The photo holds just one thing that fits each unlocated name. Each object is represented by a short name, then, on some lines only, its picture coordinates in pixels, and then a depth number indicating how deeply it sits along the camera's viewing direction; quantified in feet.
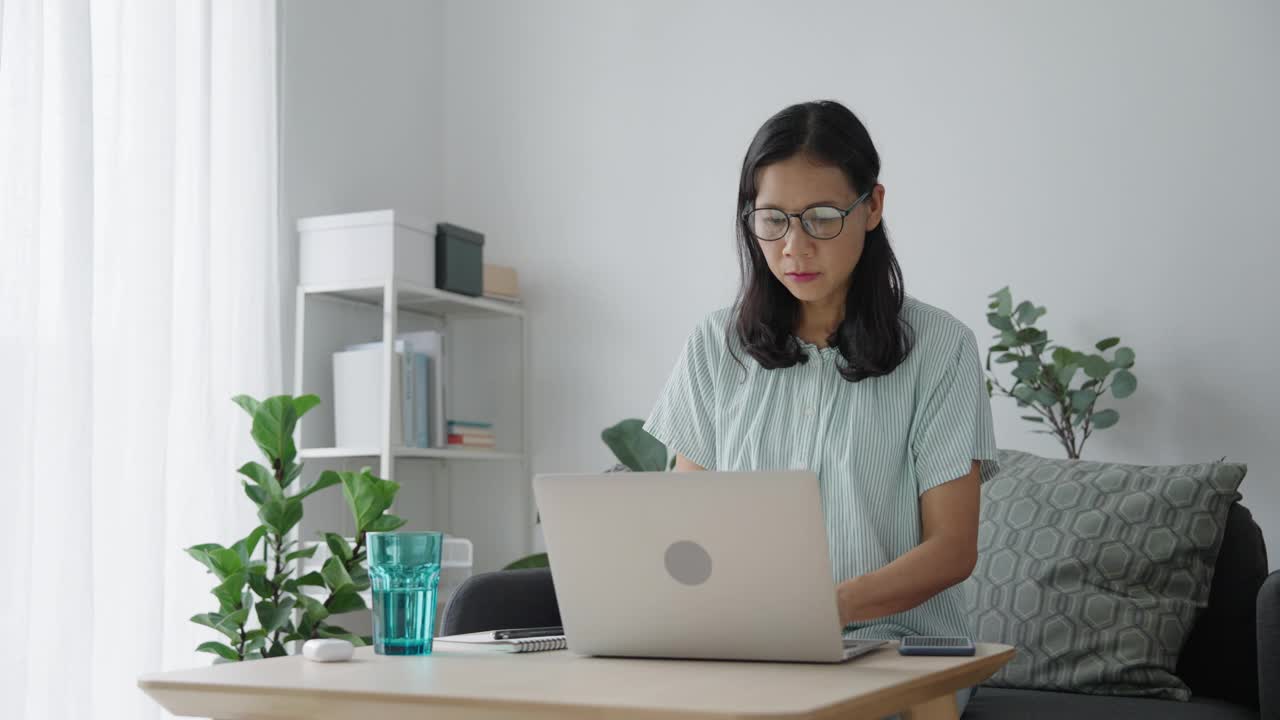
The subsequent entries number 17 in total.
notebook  4.05
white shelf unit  10.40
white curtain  7.35
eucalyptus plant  8.26
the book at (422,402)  9.95
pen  4.29
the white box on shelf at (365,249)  9.66
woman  4.84
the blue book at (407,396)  9.86
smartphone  3.64
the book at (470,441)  10.36
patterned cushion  6.31
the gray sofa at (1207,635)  5.36
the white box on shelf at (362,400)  9.73
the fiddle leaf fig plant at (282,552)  7.56
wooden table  2.73
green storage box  10.13
